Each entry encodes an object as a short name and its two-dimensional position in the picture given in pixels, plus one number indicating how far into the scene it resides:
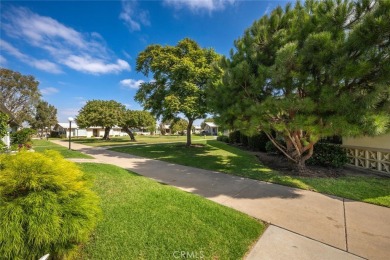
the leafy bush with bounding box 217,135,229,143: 21.58
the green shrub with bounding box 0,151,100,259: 2.15
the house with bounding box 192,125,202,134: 77.69
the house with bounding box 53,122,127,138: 50.82
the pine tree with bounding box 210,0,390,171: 4.70
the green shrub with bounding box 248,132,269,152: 14.05
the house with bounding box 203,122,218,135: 55.41
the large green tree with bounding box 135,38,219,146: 13.18
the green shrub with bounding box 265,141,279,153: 12.20
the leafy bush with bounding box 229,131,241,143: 19.20
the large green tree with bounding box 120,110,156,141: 27.89
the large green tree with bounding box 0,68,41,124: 30.55
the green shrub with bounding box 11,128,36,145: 15.50
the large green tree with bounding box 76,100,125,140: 27.52
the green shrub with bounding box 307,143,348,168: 8.26
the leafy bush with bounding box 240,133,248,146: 16.96
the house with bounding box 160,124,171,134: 66.88
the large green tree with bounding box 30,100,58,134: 46.18
